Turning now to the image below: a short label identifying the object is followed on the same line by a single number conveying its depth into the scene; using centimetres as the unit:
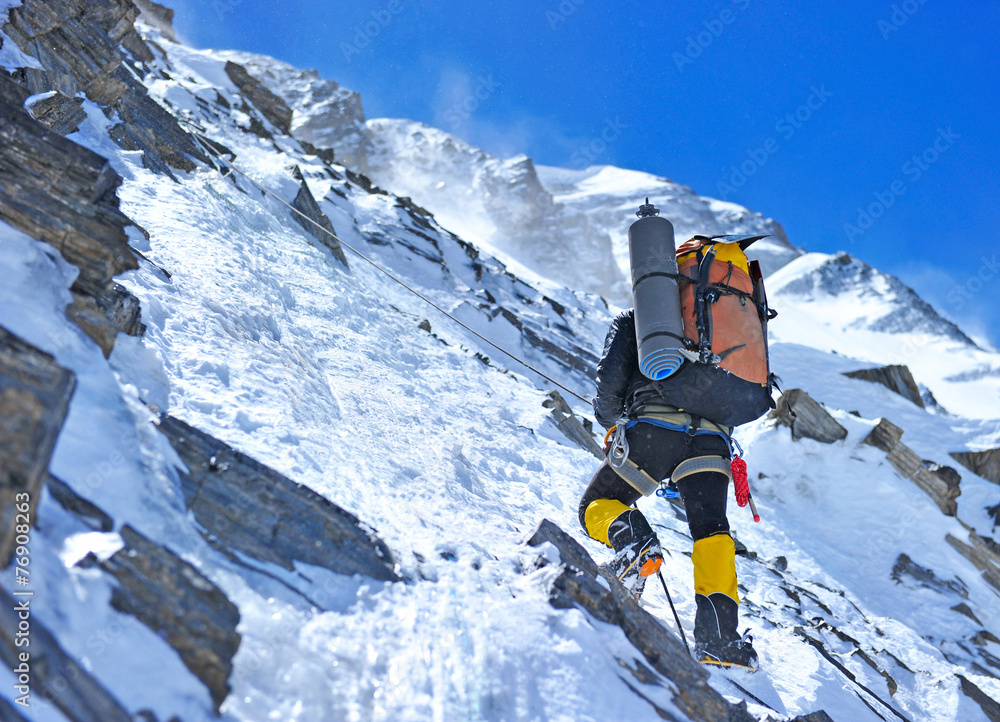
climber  329
